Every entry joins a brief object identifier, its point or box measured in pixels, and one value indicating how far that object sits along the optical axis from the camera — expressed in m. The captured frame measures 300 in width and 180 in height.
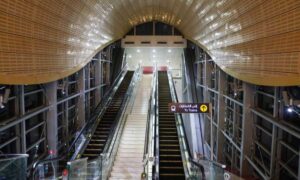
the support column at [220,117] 14.77
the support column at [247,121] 10.48
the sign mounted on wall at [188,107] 10.05
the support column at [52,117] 11.20
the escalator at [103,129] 12.02
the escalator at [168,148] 10.46
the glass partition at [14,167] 6.54
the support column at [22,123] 8.85
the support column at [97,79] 19.83
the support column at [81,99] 15.68
